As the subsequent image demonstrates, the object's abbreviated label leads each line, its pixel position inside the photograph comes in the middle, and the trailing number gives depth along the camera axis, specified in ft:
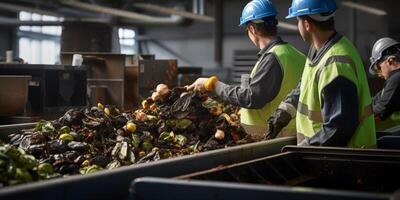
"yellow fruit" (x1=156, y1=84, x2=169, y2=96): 11.53
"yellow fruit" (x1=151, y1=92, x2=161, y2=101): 11.52
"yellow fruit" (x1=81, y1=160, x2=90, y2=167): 8.41
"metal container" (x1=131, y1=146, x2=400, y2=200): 7.04
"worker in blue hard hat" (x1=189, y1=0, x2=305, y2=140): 11.73
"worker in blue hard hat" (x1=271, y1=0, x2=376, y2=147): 9.00
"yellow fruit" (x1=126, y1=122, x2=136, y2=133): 10.01
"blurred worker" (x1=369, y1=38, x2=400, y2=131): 15.70
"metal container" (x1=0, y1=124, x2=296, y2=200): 5.54
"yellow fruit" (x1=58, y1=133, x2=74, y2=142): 9.28
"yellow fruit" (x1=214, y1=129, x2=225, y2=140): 10.24
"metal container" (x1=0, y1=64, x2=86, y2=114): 16.15
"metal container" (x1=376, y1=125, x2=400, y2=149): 10.35
